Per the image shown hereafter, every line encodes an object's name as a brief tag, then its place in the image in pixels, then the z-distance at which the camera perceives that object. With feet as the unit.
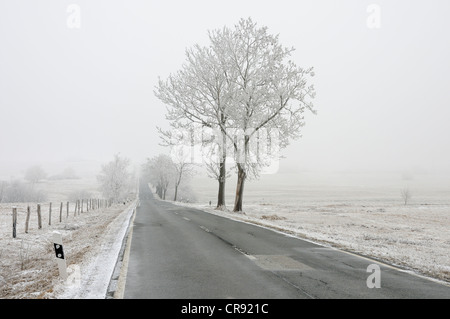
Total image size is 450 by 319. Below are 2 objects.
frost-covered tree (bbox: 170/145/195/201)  223.10
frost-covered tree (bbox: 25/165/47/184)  423.64
